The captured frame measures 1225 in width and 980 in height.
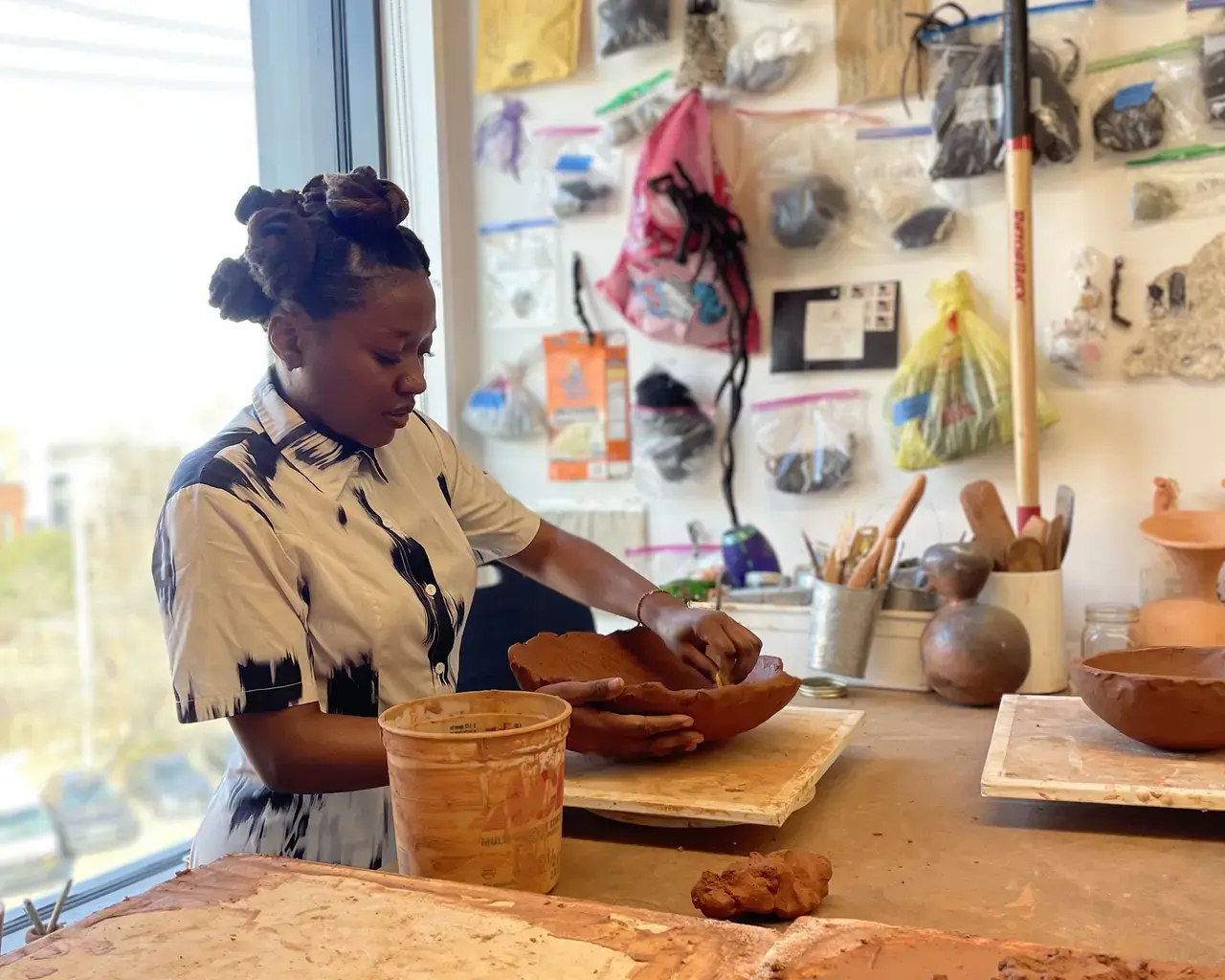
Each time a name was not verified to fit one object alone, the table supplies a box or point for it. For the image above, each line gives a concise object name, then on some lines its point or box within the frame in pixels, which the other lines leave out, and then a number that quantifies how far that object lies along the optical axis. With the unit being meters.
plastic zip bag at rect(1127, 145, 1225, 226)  2.16
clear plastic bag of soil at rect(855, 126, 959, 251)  2.40
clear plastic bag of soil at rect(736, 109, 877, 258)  2.49
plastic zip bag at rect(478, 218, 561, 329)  2.89
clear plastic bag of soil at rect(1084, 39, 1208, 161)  2.18
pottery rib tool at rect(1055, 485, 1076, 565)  2.07
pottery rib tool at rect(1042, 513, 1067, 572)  1.95
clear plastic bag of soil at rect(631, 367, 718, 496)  2.68
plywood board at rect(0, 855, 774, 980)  0.76
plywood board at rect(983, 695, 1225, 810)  1.11
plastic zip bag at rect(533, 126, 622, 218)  2.78
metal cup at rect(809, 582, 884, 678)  1.92
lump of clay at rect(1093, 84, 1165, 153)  2.19
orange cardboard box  2.80
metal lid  1.89
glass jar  1.90
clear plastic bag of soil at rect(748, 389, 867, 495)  2.51
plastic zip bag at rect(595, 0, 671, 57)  2.65
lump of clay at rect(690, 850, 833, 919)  0.89
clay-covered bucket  0.90
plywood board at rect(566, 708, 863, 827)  1.11
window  1.98
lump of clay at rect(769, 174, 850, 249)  2.48
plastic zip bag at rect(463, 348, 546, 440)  2.90
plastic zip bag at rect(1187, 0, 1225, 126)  2.12
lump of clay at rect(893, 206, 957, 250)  2.39
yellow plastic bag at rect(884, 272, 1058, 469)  2.27
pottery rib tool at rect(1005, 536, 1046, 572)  1.94
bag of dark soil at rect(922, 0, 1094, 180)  2.24
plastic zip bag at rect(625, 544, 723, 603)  2.70
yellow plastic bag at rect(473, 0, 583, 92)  2.79
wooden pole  2.16
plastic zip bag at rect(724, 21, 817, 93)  2.51
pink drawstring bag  2.54
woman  1.21
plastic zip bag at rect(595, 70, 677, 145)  2.67
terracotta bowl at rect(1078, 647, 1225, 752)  1.17
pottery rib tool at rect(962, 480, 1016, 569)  1.96
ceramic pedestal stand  1.79
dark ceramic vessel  1.76
